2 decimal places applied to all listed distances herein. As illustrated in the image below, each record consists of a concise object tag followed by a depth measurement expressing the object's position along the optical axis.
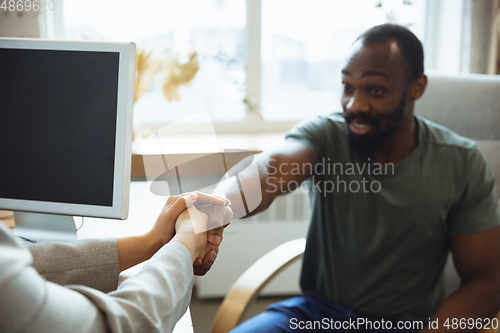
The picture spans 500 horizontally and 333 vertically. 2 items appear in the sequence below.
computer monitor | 0.81
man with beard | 1.16
